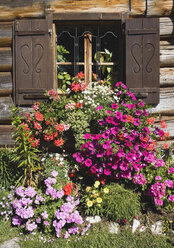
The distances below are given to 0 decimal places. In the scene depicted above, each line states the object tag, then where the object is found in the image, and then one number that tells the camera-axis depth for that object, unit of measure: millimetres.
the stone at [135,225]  2853
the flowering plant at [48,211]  2730
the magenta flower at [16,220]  2865
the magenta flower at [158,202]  2912
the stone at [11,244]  2551
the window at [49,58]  3678
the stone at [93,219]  2889
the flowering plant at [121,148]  3006
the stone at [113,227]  2826
